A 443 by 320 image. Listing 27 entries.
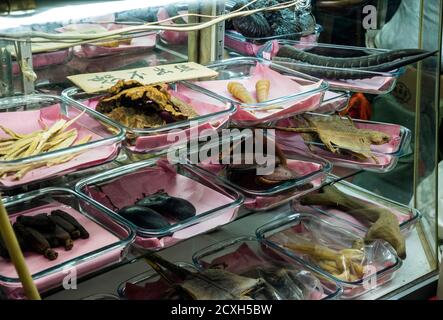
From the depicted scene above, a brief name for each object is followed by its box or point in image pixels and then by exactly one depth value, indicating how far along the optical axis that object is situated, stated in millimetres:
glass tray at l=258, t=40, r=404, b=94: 1307
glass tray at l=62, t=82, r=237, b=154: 988
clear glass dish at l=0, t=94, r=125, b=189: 880
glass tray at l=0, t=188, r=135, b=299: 866
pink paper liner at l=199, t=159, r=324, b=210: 1134
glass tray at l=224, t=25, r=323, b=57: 1376
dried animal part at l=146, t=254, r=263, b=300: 1091
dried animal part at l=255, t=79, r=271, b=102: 1182
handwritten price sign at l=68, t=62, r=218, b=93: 1122
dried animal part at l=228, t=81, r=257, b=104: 1170
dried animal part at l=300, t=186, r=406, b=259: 1375
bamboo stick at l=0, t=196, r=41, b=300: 725
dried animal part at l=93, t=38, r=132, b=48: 1165
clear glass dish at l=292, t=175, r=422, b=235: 1452
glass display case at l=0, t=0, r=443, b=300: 988
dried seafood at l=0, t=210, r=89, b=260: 911
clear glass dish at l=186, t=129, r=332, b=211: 1140
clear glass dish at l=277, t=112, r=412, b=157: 1299
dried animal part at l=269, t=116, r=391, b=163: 1292
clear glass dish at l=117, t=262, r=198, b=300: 1114
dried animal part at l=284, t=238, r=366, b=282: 1267
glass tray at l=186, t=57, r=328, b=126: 1137
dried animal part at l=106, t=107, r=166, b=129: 1010
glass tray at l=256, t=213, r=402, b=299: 1249
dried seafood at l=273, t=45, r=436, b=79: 1312
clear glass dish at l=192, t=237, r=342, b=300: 1185
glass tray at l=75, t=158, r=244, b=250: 1008
